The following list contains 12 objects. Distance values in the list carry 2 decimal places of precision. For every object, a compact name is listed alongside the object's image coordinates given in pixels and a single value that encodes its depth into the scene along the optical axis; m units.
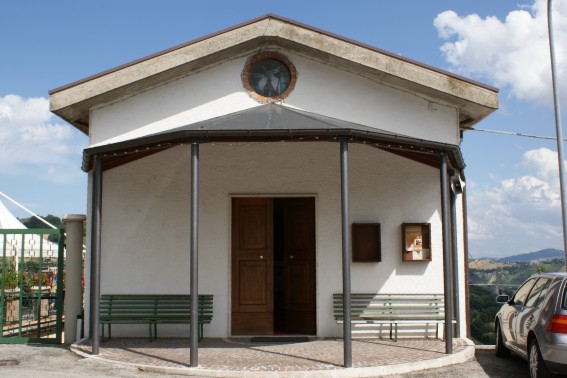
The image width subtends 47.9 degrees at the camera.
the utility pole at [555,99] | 12.84
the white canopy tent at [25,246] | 10.21
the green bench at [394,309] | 9.95
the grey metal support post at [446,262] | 8.47
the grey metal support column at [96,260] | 8.49
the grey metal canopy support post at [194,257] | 7.70
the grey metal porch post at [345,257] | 7.66
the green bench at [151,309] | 9.80
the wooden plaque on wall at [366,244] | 10.30
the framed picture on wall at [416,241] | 10.23
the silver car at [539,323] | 6.42
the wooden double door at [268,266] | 10.43
